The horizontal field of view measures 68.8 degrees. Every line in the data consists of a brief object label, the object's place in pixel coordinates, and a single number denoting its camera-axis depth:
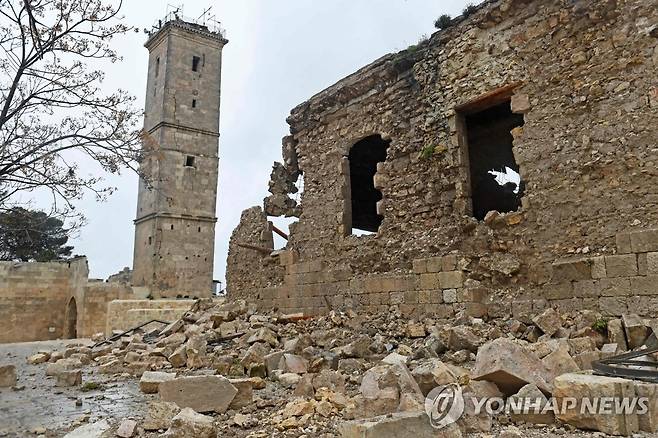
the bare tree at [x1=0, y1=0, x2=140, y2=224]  5.77
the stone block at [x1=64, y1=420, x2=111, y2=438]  3.44
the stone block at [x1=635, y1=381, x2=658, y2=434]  3.03
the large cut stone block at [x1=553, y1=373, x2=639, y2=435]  3.04
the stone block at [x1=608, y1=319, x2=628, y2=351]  4.99
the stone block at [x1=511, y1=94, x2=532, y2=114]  6.66
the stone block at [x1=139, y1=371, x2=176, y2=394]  5.20
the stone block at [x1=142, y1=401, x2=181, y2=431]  3.67
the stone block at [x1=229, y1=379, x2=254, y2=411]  4.24
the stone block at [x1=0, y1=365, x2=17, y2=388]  5.99
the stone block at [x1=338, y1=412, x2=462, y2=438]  2.80
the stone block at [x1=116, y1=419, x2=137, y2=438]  3.46
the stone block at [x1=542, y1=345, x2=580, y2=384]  3.92
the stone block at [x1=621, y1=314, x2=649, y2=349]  4.92
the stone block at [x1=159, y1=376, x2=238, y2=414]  4.10
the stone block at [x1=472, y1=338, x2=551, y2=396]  3.63
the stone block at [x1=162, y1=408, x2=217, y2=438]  3.24
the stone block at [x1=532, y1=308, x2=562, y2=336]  5.56
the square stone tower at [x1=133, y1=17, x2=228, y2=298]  23.72
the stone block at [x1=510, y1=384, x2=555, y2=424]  3.35
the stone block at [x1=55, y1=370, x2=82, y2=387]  5.95
